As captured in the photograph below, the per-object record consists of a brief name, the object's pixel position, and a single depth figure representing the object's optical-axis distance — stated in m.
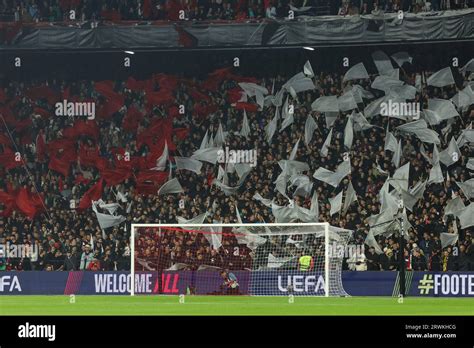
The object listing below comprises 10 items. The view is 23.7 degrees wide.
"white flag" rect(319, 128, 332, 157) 39.00
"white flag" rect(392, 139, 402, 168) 37.88
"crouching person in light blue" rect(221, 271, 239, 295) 31.91
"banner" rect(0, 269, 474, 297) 32.12
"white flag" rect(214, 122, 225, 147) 40.38
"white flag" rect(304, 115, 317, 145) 39.47
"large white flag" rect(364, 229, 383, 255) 35.53
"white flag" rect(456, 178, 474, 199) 37.06
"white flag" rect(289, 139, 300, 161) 39.12
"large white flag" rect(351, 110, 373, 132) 39.16
